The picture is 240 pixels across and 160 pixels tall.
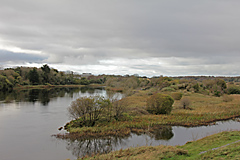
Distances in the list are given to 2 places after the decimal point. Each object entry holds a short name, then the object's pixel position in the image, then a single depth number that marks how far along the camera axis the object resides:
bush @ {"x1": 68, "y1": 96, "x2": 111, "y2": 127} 20.62
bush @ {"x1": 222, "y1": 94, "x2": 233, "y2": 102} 40.11
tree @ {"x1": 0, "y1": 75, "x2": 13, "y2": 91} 75.62
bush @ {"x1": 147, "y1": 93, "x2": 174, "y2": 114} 26.35
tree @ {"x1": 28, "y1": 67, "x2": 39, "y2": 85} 97.75
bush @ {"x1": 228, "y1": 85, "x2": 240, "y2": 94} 56.74
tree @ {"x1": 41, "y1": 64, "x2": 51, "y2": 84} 108.36
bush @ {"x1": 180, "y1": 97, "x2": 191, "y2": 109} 31.59
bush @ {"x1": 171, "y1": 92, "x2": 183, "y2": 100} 43.20
